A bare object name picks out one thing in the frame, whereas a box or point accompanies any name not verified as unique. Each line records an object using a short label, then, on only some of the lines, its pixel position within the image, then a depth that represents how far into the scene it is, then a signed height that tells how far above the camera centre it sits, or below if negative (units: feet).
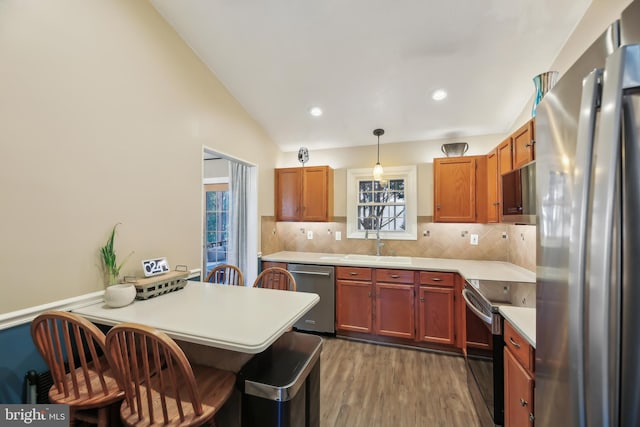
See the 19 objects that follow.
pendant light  9.71 +1.57
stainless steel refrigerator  1.64 -0.17
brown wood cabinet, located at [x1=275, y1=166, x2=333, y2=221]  11.85 +0.91
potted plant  5.17 -1.52
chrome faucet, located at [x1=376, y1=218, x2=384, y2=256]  11.54 -1.36
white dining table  3.88 -1.85
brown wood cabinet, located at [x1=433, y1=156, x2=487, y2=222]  9.68 +0.93
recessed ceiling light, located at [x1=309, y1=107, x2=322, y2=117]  10.03 +3.97
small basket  5.66 -1.65
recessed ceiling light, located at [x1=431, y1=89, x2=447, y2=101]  8.55 +3.96
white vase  5.16 -1.66
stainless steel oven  5.38 -2.90
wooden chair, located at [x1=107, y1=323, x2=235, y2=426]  3.28 -2.41
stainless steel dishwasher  10.31 -3.10
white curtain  11.03 -0.14
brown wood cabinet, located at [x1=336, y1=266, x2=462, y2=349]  9.09 -3.40
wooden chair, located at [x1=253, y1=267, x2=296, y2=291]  7.62 -2.06
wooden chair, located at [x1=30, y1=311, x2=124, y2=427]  3.62 -2.55
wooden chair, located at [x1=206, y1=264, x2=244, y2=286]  7.88 -1.96
